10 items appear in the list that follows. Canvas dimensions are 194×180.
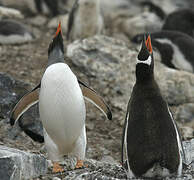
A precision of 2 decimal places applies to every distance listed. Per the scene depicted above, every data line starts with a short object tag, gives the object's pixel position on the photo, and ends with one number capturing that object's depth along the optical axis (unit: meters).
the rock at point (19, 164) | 7.36
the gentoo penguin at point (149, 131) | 7.92
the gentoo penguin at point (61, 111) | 9.63
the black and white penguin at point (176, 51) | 17.37
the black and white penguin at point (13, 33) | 17.89
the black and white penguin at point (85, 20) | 21.06
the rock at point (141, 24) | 24.41
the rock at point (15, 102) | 11.84
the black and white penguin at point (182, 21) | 21.70
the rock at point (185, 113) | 14.41
